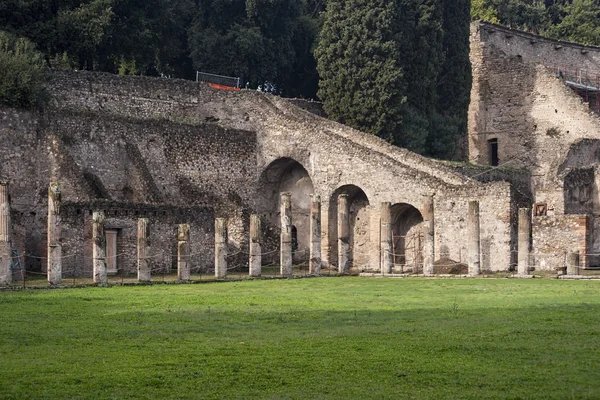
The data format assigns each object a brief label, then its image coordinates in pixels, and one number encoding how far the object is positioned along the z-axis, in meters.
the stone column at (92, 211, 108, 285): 30.89
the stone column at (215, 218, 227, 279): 34.47
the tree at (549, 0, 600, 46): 68.94
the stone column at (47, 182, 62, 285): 30.36
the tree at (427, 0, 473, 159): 51.47
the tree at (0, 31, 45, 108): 39.41
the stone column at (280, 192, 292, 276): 36.31
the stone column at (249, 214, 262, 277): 35.50
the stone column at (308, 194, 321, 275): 37.67
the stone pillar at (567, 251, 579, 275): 33.75
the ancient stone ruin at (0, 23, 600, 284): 35.56
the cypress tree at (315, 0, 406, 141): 48.00
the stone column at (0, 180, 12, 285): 29.70
